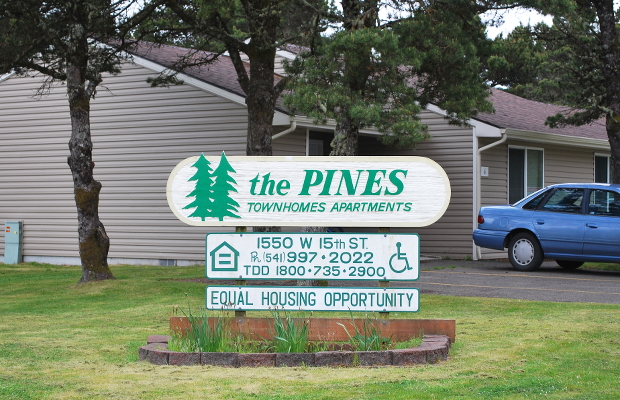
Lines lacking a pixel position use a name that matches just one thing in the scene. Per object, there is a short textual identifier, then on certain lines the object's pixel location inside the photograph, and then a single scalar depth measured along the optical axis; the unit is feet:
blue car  51.42
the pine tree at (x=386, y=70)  43.55
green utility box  72.18
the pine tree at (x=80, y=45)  48.91
